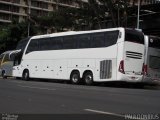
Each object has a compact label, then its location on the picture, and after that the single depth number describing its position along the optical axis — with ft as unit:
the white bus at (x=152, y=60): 90.74
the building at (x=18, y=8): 334.03
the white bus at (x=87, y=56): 88.74
